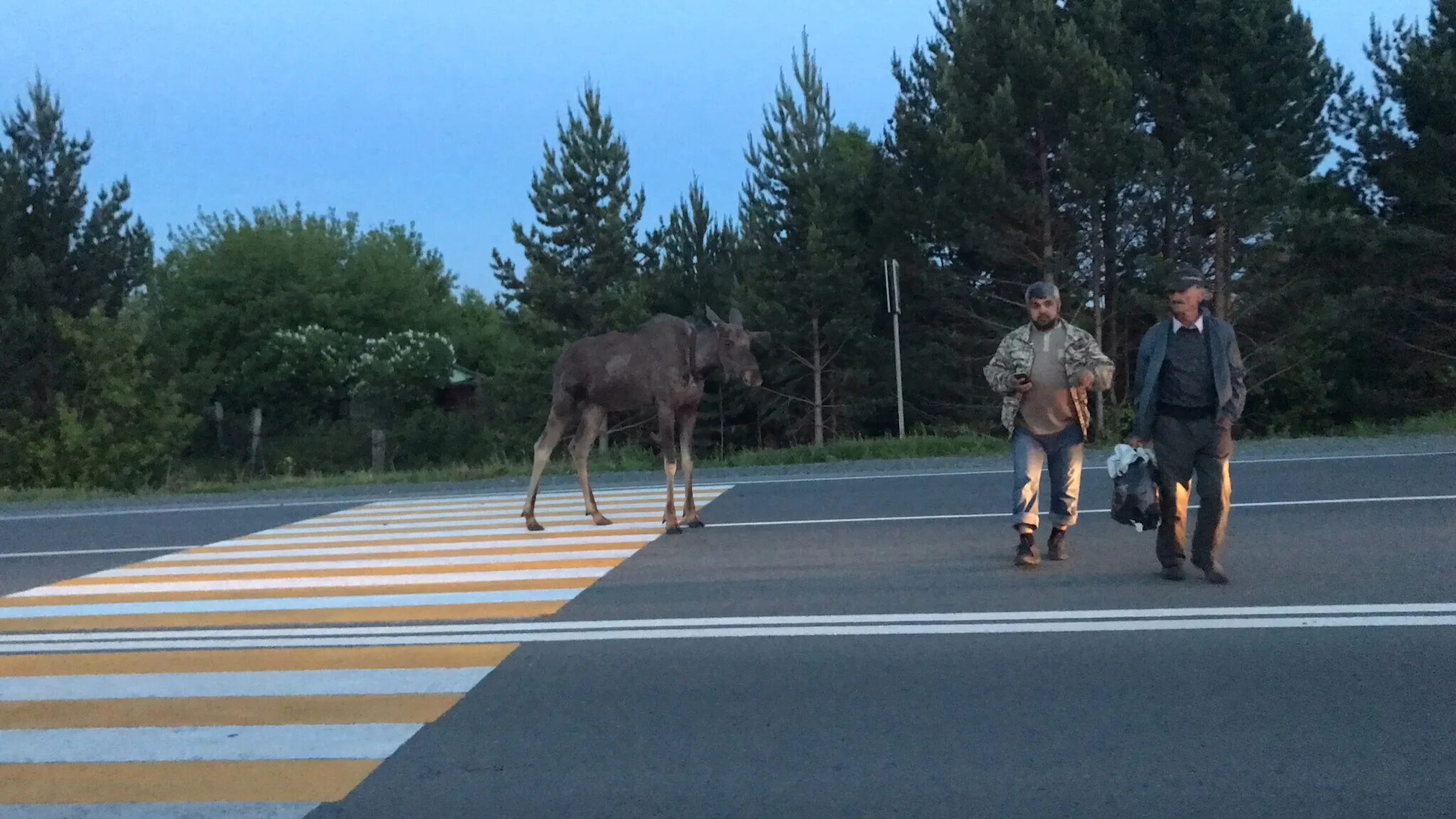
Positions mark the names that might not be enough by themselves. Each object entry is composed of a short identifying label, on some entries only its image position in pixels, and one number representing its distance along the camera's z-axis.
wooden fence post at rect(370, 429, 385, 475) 34.00
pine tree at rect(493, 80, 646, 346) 40.44
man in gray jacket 7.42
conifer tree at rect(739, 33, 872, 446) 35.81
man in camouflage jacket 8.27
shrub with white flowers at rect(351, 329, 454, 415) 43.12
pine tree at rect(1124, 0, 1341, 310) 29.27
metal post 20.22
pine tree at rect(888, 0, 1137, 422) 29.55
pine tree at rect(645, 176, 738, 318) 41.66
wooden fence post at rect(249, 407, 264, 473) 41.28
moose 10.75
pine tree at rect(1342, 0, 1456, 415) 27.16
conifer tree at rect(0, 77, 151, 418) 35.06
